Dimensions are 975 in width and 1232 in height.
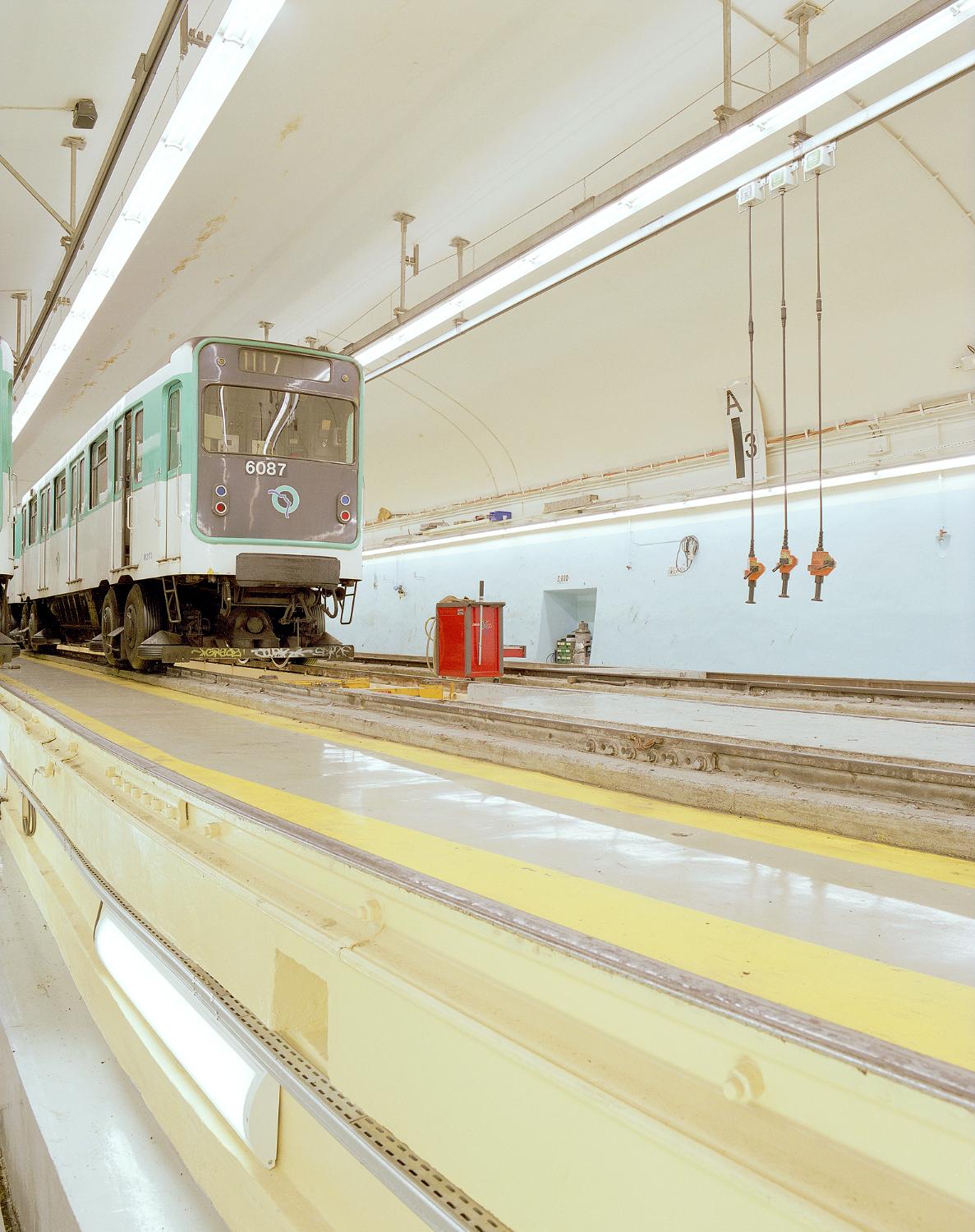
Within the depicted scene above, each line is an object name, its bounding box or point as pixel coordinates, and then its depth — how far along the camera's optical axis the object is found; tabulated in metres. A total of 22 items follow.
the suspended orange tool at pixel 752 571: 6.94
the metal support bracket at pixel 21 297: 10.70
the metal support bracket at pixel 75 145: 7.50
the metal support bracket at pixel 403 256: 8.10
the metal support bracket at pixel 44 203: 7.00
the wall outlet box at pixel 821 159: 4.98
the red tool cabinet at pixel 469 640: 8.52
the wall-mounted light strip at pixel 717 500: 8.42
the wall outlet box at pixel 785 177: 5.16
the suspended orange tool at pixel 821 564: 6.35
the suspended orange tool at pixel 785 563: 6.49
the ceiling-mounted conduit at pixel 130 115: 4.60
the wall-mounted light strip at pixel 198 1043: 1.74
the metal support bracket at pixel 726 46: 5.17
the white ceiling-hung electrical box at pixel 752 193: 5.36
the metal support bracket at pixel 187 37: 5.04
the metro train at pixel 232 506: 6.79
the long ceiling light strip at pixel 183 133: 3.97
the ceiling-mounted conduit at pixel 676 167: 4.04
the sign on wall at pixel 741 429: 9.68
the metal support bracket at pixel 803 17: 5.23
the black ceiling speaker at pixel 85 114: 6.96
